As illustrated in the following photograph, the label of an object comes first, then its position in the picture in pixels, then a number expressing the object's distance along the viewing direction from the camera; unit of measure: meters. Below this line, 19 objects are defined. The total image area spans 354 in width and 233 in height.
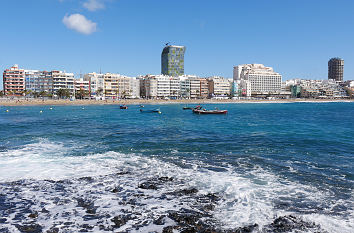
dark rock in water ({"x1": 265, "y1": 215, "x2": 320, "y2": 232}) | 8.20
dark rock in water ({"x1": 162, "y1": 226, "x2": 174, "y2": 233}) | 8.02
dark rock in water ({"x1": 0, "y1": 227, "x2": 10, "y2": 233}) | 7.96
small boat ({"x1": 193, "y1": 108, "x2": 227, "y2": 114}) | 63.72
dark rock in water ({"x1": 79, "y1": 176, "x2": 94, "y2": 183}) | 12.89
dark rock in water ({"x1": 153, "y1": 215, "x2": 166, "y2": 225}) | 8.55
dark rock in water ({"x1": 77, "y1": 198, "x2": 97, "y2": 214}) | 9.48
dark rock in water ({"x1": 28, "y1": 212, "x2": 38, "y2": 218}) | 8.96
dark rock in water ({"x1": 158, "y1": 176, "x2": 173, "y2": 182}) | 12.84
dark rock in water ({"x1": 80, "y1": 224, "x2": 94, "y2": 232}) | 8.14
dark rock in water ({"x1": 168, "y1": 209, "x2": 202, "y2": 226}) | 8.57
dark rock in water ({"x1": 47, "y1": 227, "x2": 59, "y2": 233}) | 8.02
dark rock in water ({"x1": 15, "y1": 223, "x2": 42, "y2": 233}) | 8.03
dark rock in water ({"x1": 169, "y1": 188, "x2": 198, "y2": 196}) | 11.09
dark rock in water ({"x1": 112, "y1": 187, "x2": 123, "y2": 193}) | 11.32
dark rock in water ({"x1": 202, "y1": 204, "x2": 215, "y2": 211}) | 9.53
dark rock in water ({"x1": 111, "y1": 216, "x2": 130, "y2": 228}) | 8.47
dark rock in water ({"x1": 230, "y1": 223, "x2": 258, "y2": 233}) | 8.09
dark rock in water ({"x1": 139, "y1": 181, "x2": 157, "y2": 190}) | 11.79
